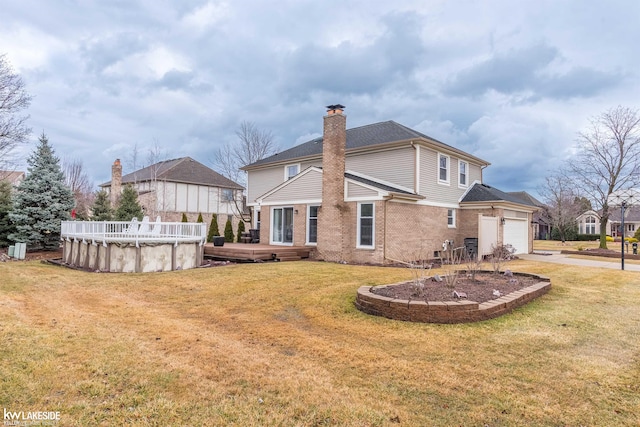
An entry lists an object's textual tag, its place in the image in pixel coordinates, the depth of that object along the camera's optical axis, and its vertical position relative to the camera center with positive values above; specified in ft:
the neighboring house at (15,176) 149.83 +19.16
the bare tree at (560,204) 123.53 +8.31
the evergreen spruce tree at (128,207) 74.79 +3.11
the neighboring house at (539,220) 151.60 +3.17
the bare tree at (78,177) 121.09 +14.96
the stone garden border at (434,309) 19.65 -4.63
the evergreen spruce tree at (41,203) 61.41 +3.10
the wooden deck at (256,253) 47.83 -3.98
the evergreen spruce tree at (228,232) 80.79 -1.97
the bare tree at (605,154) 79.41 +16.64
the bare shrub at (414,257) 41.33 -4.43
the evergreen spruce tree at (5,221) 64.03 -0.22
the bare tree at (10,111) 64.95 +19.77
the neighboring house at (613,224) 175.11 +1.90
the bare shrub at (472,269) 29.43 -3.52
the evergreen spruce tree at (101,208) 74.33 +2.75
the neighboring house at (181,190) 103.96 +10.09
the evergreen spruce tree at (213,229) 82.80 -1.38
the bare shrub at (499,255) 32.81 -3.51
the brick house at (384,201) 49.21 +3.62
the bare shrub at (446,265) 25.56 -3.96
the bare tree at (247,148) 113.70 +23.77
